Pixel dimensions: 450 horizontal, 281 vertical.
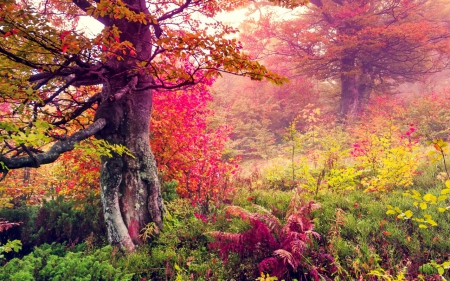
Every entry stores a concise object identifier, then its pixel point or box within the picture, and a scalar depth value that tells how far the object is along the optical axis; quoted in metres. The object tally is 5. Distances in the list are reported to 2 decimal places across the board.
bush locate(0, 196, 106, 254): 5.55
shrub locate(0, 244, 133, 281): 3.54
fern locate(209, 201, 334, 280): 3.44
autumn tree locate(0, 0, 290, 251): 2.97
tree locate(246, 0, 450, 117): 14.28
